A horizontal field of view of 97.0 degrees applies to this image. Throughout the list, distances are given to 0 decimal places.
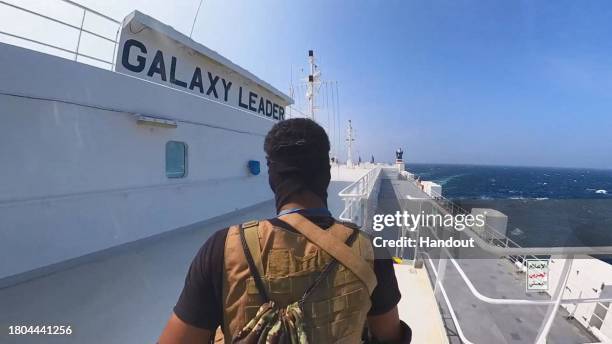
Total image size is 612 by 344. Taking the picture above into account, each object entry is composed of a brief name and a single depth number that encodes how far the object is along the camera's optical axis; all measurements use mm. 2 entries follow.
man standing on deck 1032
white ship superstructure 3156
